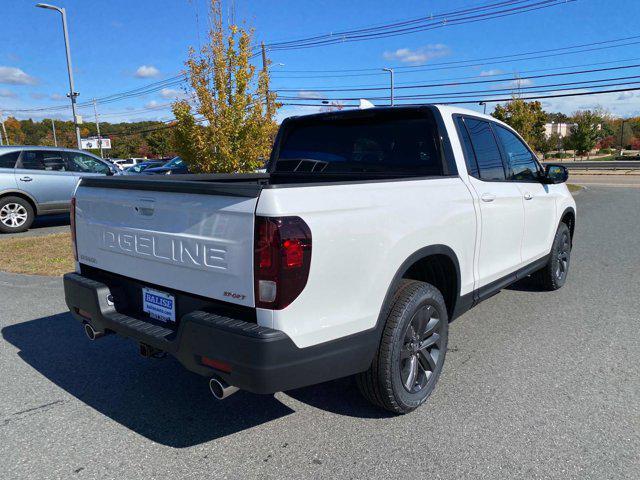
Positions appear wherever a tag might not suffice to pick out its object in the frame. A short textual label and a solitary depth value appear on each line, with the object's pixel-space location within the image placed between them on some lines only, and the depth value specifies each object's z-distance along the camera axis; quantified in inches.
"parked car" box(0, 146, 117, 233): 398.0
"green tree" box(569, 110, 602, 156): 2112.5
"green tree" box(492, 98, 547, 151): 877.8
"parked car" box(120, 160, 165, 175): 1157.6
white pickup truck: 89.8
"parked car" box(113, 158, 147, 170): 1937.3
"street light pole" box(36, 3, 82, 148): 760.7
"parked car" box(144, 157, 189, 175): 797.9
